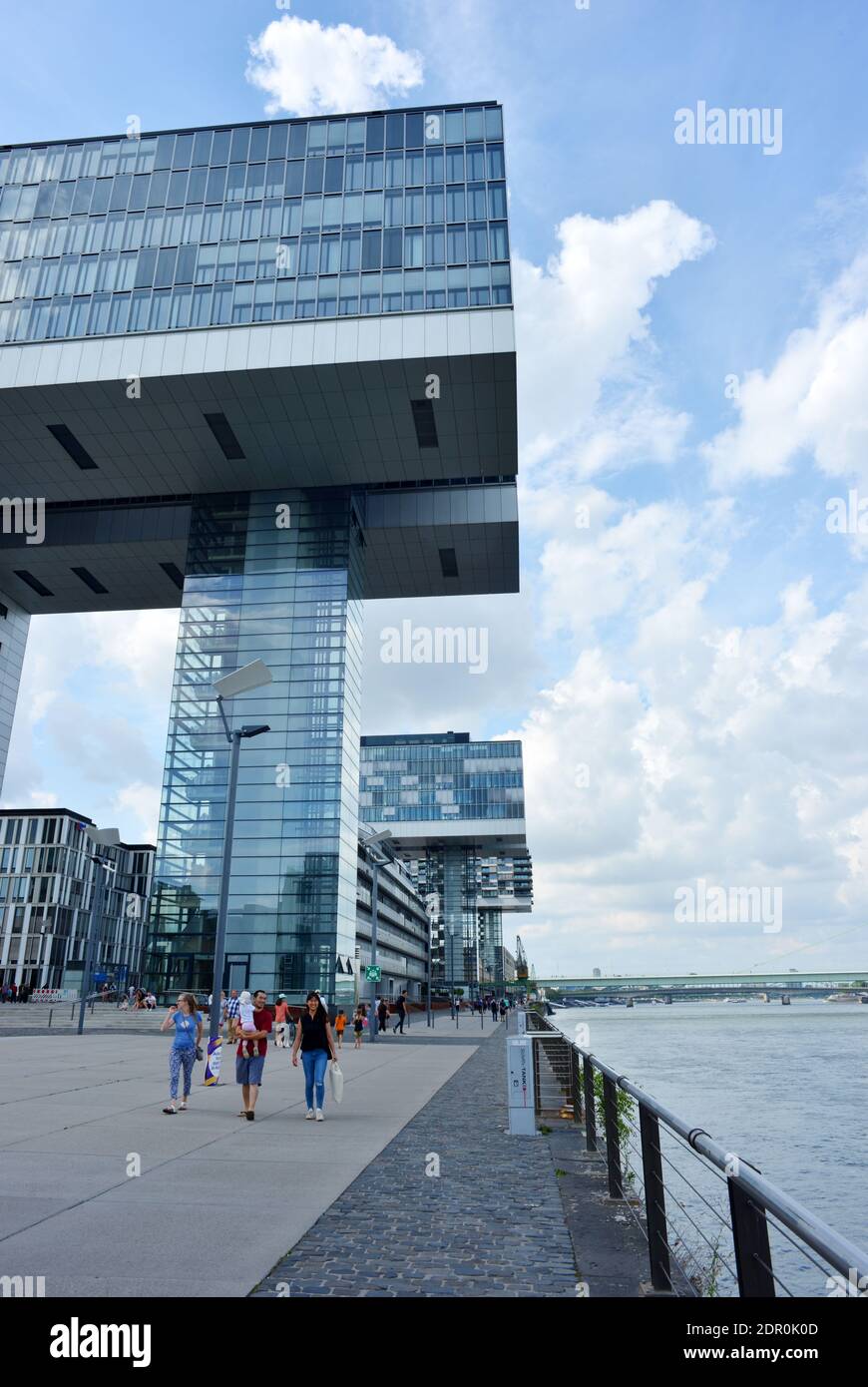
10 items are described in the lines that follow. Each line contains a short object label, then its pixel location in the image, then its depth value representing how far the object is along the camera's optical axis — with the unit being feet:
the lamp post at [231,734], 61.57
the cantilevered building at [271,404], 130.31
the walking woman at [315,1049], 39.29
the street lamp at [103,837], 98.58
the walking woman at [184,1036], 39.52
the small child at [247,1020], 40.16
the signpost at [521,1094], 37.58
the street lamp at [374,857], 106.44
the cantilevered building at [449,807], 343.46
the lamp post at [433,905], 365.55
